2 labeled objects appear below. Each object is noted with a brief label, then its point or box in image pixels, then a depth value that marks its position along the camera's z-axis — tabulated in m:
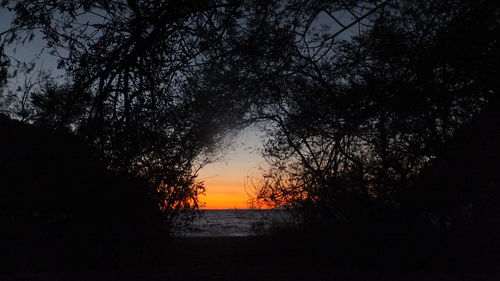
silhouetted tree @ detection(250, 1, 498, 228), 5.72
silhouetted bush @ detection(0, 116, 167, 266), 7.72
